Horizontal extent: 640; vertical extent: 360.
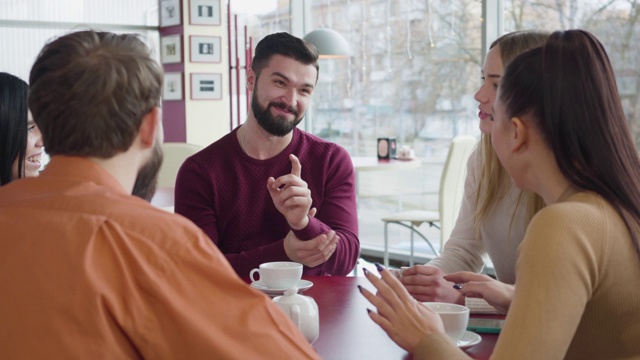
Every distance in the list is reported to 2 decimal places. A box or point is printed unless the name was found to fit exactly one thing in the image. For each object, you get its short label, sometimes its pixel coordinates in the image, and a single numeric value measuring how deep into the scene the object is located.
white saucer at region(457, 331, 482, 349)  1.55
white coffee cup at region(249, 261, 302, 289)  1.90
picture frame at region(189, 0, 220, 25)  7.38
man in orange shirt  1.01
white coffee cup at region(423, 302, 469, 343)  1.52
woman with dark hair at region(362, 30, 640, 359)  1.23
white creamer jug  1.51
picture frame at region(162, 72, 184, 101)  7.43
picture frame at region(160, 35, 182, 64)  7.42
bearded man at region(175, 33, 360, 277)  2.53
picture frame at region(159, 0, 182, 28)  7.39
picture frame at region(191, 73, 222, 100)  7.41
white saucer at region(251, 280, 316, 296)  1.92
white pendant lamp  5.95
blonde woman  2.13
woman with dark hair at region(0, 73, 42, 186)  2.21
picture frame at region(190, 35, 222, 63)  7.39
